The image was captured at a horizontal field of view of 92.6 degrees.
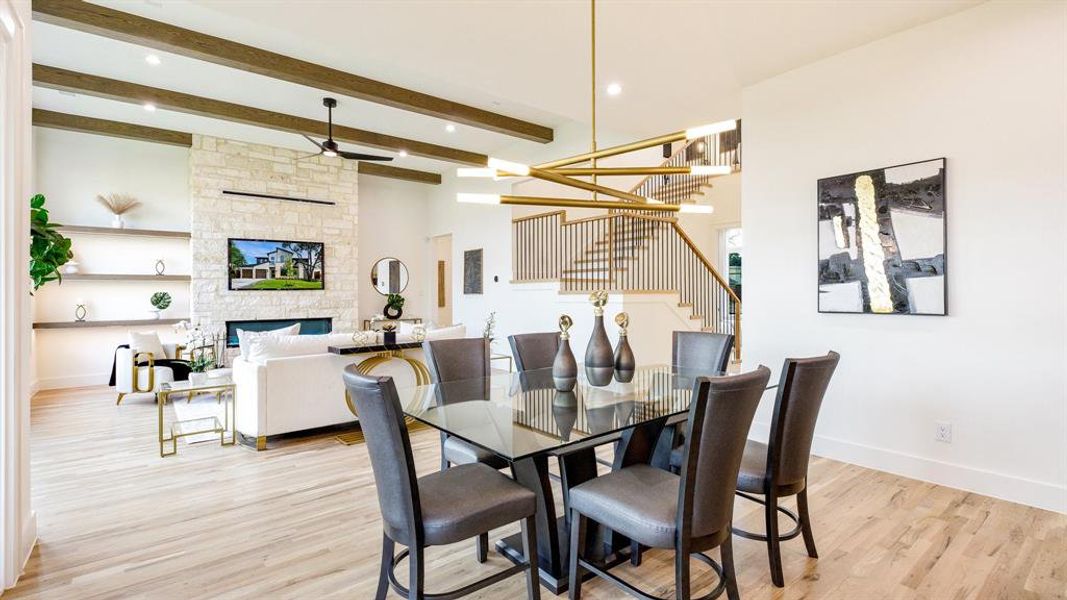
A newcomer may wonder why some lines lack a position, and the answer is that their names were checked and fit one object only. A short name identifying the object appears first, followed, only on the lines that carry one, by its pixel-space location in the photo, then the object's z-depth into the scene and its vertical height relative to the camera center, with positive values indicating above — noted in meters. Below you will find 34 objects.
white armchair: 5.25 -0.79
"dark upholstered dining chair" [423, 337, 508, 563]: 2.54 -0.40
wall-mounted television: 7.30 +0.49
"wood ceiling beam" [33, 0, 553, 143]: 3.82 +2.14
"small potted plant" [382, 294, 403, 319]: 9.19 -0.16
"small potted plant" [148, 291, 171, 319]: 6.94 -0.04
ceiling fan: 5.78 +1.68
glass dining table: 1.83 -0.50
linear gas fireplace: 7.24 -0.42
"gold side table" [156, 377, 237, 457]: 3.80 -1.05
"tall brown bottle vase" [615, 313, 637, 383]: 2.86 -0.37
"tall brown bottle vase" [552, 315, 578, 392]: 2.66 -0.38
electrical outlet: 3.15 -0.87
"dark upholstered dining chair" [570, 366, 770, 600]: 1.61 -0.67
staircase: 6.85 +0.50
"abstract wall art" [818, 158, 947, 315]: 3.13 +0.34
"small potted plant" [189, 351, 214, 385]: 4.20 -0.66
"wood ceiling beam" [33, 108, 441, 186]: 6.04 +2.14
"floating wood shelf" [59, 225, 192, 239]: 6.42 +0.88
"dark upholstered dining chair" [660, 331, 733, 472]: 3.13 -0.36
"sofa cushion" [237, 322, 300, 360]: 4.18 -0.34
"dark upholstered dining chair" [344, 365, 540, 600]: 1.62 -0.72
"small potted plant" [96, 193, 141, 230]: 6.69 +1.24
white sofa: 3.87 -0.69
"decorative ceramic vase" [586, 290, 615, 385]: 2.77 -0.34
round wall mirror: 9.22 +0.38
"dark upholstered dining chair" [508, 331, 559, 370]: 3.31 -0.36
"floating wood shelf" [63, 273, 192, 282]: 6.41 +0.29
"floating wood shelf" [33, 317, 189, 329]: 6.32 -0.32
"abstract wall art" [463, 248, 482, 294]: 8.37 +0.42
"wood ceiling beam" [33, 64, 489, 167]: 5.03 +2.16
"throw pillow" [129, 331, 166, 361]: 5.43 -0.49
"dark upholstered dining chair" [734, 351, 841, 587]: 2.03 -0.61
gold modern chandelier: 2.17 +0.56
